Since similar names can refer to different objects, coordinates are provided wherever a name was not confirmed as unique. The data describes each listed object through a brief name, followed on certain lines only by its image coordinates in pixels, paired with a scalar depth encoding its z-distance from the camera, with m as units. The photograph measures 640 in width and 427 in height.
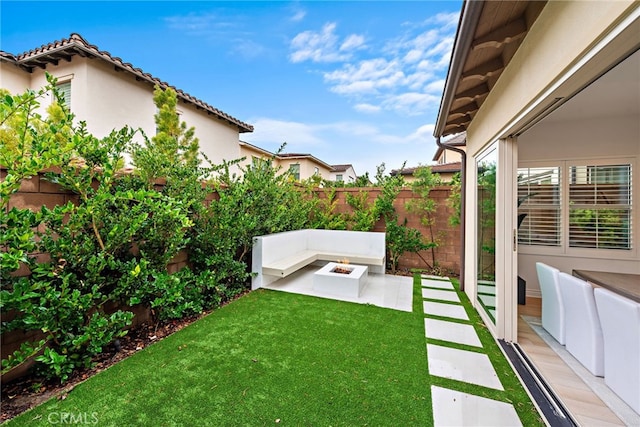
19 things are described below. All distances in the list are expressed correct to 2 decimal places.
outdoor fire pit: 4.78
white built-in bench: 5.07
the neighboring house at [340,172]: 23.87
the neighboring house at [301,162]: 17.14
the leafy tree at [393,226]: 6.41
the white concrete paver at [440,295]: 4.78
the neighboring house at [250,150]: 13.33
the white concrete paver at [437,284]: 5.48
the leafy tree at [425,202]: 6.43
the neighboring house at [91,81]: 6.34
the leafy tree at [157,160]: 3.29
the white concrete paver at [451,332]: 3.29
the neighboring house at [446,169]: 14.47
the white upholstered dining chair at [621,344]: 2.01
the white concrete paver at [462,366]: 2.53
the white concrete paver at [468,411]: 2.01
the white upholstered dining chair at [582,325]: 2.50
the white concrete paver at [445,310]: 4.04
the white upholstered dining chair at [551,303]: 3.05
